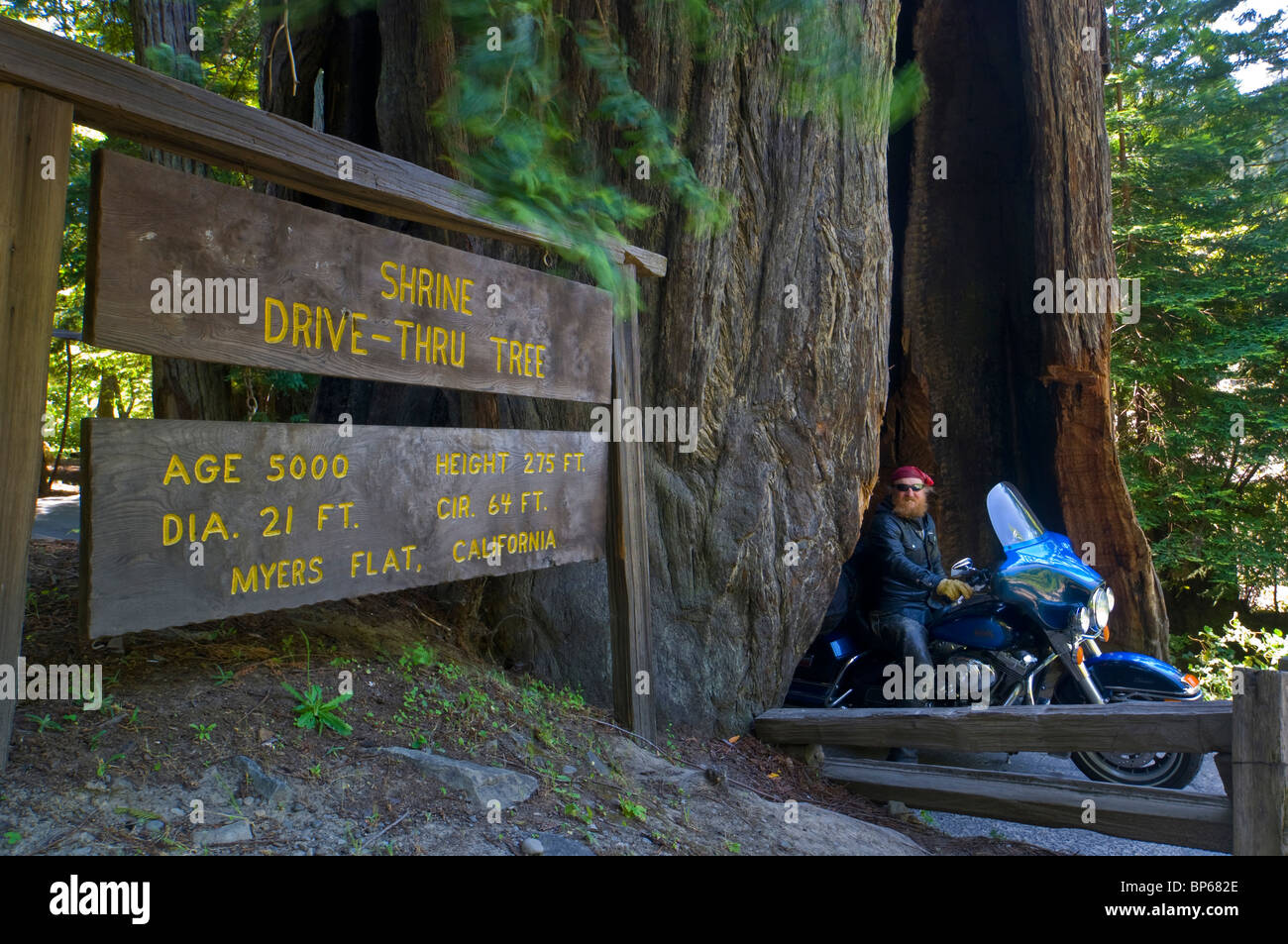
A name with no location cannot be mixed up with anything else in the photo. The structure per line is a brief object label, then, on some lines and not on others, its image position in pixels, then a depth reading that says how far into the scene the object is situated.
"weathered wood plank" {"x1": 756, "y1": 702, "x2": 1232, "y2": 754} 3.85
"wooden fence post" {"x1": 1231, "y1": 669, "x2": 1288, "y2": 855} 3.46
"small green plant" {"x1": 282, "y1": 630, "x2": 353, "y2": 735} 3.00
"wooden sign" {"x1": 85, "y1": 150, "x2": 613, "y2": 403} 2.35
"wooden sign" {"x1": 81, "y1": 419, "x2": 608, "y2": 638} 2.36
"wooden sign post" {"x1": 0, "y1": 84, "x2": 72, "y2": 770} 2.18
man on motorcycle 5.96
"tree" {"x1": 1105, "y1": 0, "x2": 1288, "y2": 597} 13.01
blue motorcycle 5.13
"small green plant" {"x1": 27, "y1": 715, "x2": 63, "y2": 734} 2.63
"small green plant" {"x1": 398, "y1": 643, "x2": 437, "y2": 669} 3.79
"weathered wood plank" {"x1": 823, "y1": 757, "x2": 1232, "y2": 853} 3.85
